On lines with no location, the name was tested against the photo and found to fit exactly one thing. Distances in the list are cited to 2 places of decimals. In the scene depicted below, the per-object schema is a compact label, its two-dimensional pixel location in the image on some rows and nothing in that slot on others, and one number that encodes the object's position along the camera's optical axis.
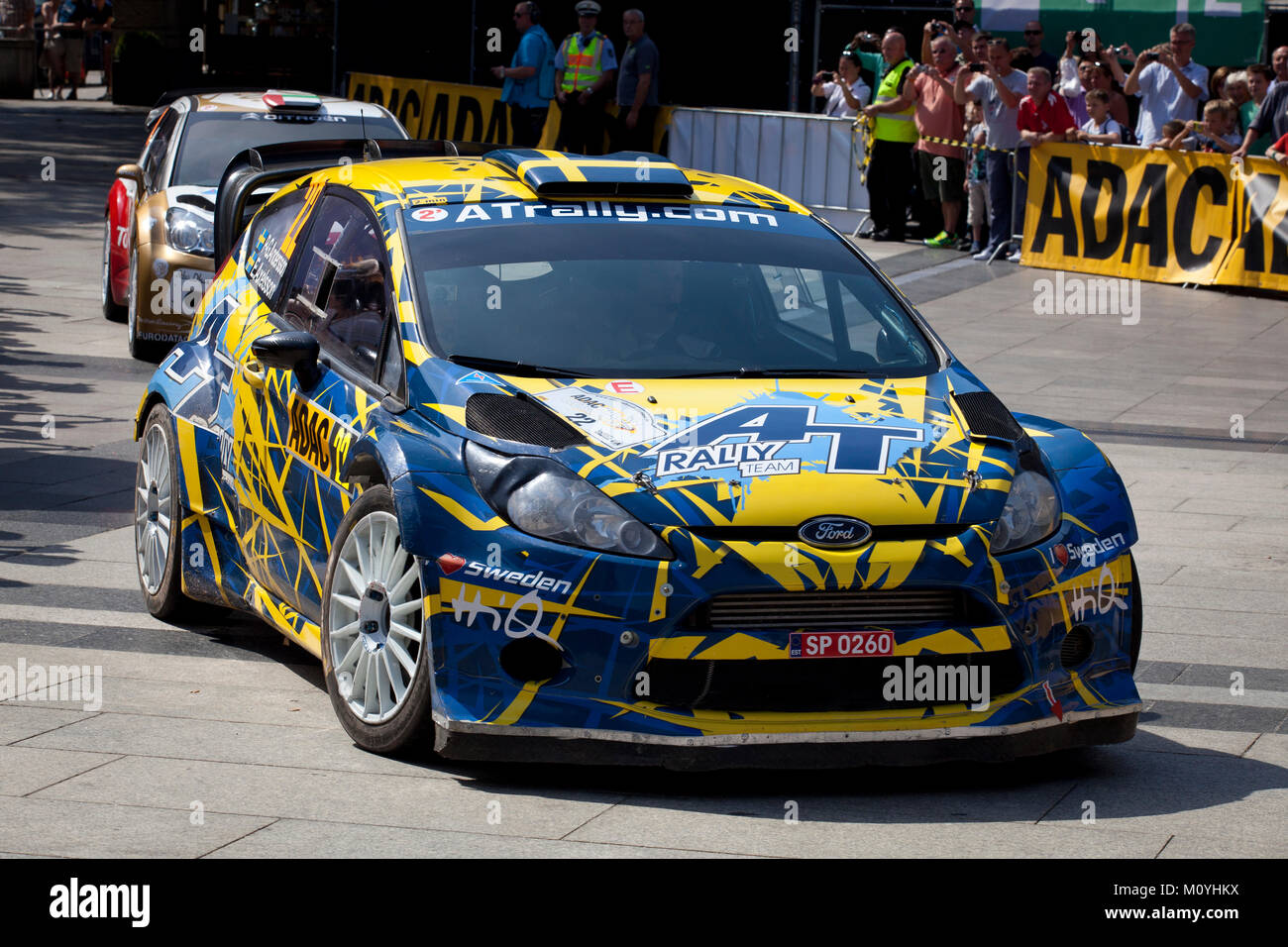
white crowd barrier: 21.11
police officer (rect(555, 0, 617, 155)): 22.17
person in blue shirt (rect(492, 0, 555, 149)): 23.14
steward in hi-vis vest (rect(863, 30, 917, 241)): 20.14
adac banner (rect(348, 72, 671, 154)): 24.64
